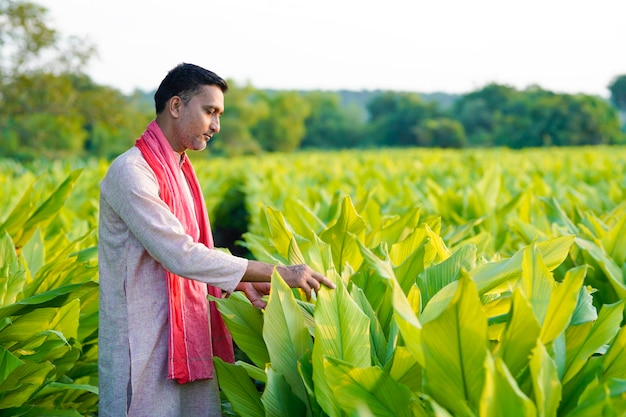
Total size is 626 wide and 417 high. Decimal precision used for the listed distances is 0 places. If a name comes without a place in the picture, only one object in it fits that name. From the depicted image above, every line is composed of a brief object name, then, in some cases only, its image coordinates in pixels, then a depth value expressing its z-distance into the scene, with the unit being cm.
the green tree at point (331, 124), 9681
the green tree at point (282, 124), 9156
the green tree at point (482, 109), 8200
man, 217
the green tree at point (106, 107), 3136
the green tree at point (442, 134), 7531
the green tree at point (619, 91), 10131
